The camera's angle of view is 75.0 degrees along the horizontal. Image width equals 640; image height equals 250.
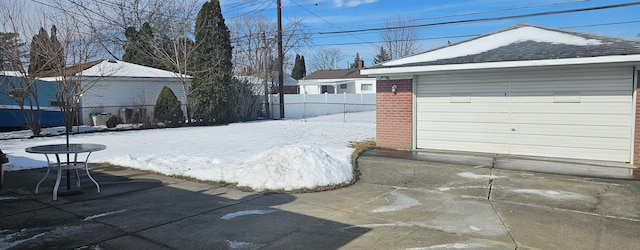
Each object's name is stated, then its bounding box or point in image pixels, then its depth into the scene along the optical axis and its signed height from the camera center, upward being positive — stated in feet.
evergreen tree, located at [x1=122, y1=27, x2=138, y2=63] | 104.06 +15.07
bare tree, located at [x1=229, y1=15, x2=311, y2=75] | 106.44 +13.34
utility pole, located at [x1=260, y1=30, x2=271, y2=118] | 89.56 +3.64
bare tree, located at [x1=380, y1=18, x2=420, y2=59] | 156.06 +20.27
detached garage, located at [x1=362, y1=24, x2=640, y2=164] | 29.55 +0.21
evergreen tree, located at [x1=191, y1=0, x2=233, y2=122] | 74.90 +6.48
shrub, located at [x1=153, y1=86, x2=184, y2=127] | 68.64 -0.68
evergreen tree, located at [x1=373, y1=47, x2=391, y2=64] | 169.74 +20.17
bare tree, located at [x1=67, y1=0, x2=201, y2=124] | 76.43 +15.66
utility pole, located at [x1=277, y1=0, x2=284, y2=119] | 83.66 +10.86
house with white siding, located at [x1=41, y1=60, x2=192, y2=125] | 68.33 +3.06
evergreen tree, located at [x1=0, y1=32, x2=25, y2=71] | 51.88 +6.90
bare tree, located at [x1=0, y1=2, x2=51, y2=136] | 52.24 +3.96
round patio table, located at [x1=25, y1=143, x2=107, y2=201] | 20.35 -2.24
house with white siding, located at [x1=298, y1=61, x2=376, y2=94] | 156.15 +6.90
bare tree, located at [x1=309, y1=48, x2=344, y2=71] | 248.93 +21.73
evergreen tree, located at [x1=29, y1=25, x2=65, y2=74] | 52.60 +6.87
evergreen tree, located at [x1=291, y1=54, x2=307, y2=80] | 232.73 +18.44
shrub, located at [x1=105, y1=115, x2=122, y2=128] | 63.72 -2.61
